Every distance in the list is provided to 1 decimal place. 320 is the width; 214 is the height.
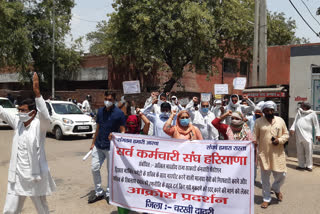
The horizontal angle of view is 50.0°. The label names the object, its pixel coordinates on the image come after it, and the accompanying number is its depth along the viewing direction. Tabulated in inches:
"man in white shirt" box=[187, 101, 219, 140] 314.1
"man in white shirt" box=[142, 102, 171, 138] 244.8
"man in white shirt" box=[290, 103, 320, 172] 341.4
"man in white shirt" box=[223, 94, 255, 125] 310.2
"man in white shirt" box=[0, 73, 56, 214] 155.7
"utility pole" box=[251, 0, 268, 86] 505.0
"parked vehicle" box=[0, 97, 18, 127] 703.1
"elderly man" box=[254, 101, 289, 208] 219.6
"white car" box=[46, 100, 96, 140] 538.9
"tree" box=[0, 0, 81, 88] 916.6
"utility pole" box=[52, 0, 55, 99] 985.4
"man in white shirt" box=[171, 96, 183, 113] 408.6
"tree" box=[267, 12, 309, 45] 974.0
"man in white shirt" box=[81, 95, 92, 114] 776.9
